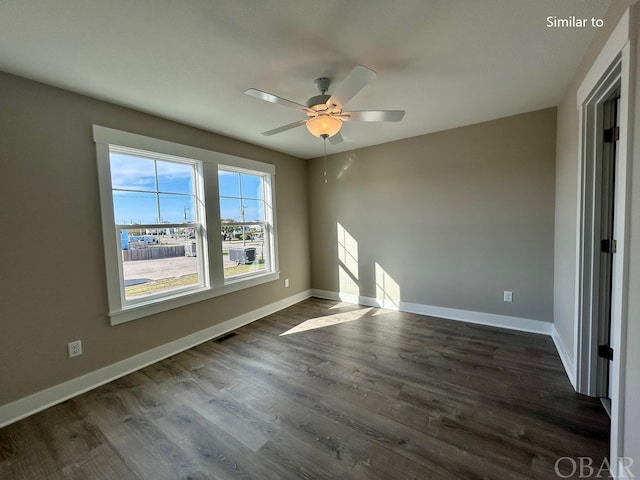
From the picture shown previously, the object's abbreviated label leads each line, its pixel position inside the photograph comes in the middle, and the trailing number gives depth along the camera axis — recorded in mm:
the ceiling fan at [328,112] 1819
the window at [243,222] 3586
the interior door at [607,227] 1841
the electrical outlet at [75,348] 2238
